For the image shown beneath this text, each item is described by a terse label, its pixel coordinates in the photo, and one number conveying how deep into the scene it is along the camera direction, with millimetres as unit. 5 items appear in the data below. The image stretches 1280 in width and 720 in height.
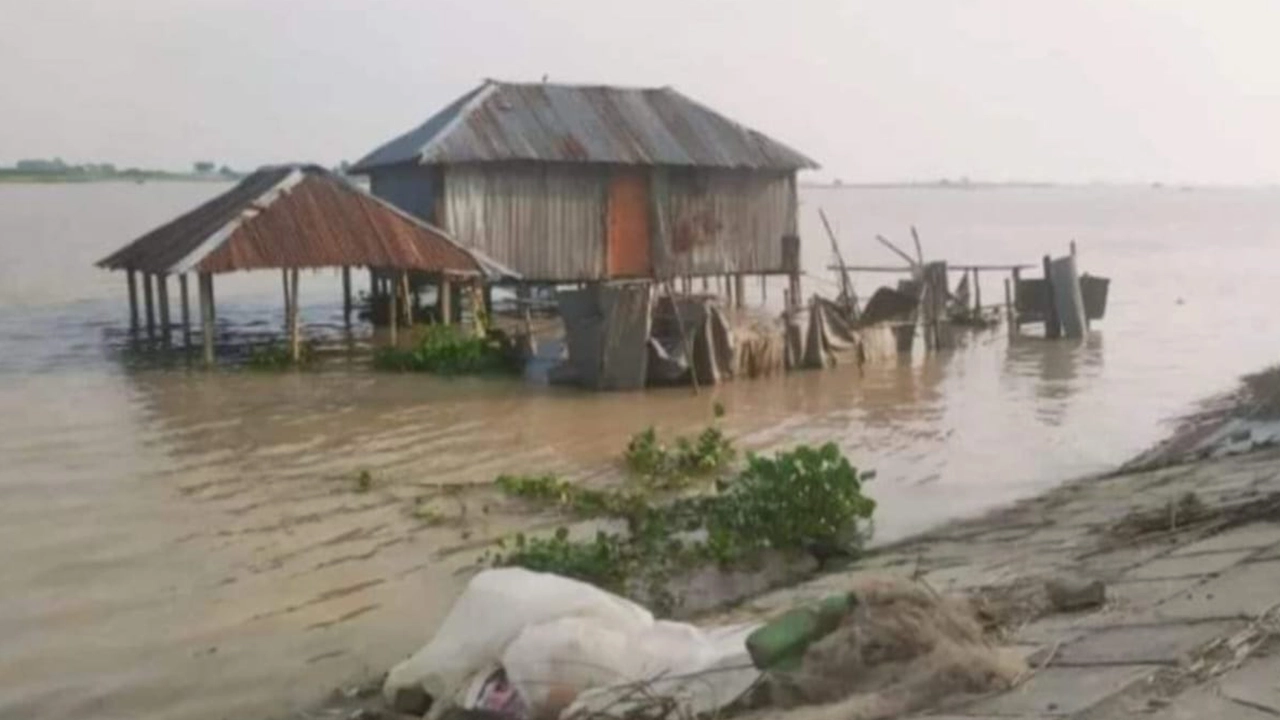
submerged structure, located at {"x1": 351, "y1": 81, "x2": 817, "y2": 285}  25156
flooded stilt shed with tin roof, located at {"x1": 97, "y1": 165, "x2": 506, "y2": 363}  20844
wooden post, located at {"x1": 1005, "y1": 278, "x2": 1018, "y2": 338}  28188
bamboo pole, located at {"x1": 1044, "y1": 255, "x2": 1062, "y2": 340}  27562
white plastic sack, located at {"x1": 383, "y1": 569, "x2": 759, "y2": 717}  5301
